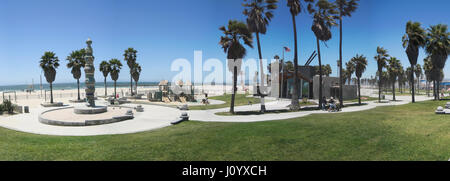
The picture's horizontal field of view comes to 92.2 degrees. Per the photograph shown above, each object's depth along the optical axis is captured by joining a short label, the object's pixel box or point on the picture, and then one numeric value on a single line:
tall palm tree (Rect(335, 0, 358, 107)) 27.61
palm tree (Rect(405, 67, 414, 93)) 80.93
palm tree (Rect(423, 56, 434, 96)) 41.37
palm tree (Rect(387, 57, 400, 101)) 38.91
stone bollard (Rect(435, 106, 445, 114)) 15.37
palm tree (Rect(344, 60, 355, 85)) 61.44
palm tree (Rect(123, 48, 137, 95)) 45.74
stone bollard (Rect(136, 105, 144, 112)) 22.00
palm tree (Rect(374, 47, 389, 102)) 34.97
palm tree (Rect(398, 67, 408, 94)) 79.99
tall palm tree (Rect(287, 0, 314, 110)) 23.22
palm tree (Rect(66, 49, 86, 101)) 36.12
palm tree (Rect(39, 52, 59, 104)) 30.77
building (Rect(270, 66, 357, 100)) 38.62
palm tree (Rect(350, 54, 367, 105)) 37.31
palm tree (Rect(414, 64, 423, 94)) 72.14
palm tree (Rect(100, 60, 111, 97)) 45.78
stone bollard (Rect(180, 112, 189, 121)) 16.91
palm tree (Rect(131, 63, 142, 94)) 48.38
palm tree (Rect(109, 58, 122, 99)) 45.72
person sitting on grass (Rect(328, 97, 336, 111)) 21.99
